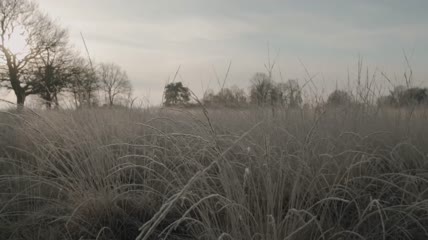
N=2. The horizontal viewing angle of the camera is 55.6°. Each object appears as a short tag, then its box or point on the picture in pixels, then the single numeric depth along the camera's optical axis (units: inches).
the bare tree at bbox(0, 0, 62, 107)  820.6
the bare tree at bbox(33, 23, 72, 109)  807.7
